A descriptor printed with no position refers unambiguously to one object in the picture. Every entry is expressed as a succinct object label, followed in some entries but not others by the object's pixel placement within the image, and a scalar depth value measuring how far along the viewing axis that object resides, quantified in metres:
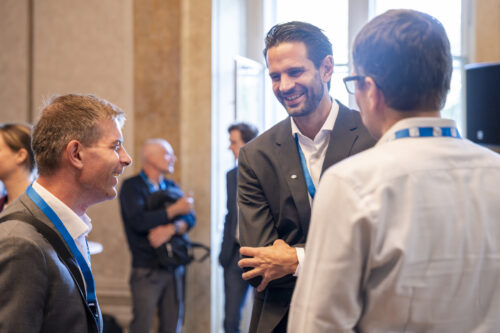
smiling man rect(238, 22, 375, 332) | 1.93
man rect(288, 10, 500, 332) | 1.10
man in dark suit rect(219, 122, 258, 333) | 4.51
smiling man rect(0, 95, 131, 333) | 1.43
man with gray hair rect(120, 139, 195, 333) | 4.63
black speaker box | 4.01
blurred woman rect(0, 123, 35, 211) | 3.06
